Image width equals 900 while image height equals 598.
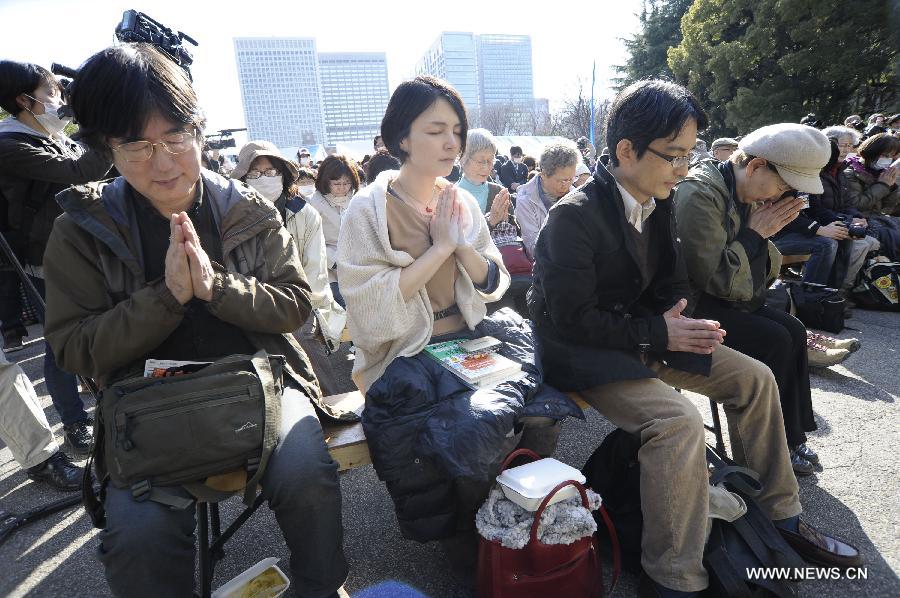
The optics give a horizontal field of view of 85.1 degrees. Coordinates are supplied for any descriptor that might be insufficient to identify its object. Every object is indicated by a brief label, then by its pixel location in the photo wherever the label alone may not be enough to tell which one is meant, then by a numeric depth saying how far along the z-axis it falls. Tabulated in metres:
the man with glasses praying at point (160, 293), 1.41
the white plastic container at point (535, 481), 1.54
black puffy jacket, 1.58
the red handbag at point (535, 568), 1.54
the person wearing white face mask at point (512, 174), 11.59
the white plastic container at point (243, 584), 1.78
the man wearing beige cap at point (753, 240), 2.43
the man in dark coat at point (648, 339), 1.76
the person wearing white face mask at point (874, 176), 5.56
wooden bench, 1.77
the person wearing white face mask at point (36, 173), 2.73
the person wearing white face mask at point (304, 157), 12.60
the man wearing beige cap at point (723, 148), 8.38
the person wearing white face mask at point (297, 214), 3.21
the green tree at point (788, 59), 15.12
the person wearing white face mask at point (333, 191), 4.14
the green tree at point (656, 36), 22.75
